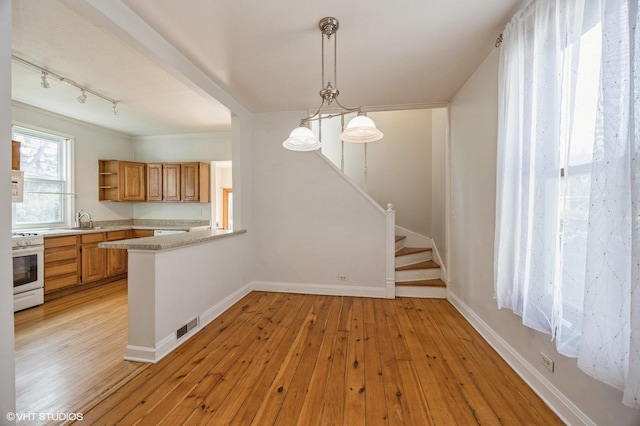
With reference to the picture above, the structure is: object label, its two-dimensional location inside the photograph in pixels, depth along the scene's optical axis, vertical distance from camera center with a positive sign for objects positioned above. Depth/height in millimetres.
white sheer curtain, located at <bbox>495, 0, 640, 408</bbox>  1065 +161
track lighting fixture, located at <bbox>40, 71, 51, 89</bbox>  2779 +1404
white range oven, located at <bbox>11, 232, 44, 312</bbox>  3064 -782
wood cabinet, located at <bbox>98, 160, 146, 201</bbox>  4867 +536
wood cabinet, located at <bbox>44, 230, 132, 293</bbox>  3518 -813
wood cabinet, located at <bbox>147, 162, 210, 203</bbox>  4980 +526
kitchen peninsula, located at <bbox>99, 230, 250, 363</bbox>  2100 -756
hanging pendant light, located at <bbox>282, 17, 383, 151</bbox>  1922 +647
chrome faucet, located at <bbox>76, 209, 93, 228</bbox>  4510 -149
